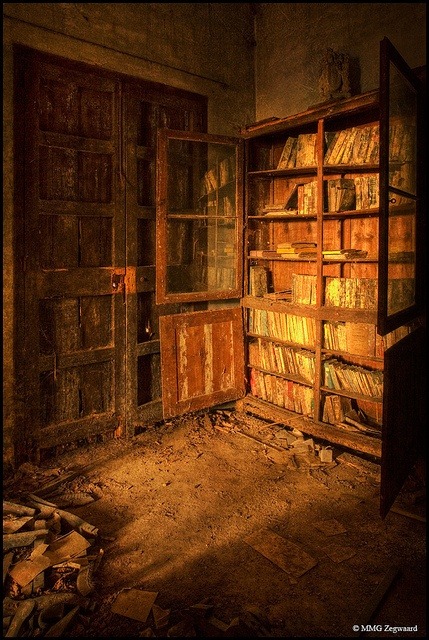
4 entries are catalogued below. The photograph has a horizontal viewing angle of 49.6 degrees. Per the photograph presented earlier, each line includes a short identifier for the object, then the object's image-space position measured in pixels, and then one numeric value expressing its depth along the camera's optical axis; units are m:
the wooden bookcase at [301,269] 3.45
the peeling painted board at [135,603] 2.33
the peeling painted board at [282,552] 2.69
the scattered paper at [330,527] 3.04
